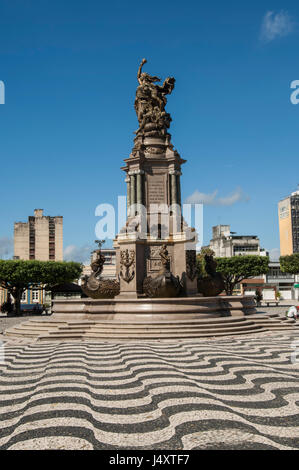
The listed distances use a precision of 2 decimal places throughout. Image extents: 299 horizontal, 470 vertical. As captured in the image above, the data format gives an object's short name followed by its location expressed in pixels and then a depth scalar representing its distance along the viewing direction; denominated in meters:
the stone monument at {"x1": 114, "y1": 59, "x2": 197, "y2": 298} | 15.93
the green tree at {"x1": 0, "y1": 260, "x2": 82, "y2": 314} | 36.66
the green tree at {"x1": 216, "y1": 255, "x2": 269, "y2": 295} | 45.81
